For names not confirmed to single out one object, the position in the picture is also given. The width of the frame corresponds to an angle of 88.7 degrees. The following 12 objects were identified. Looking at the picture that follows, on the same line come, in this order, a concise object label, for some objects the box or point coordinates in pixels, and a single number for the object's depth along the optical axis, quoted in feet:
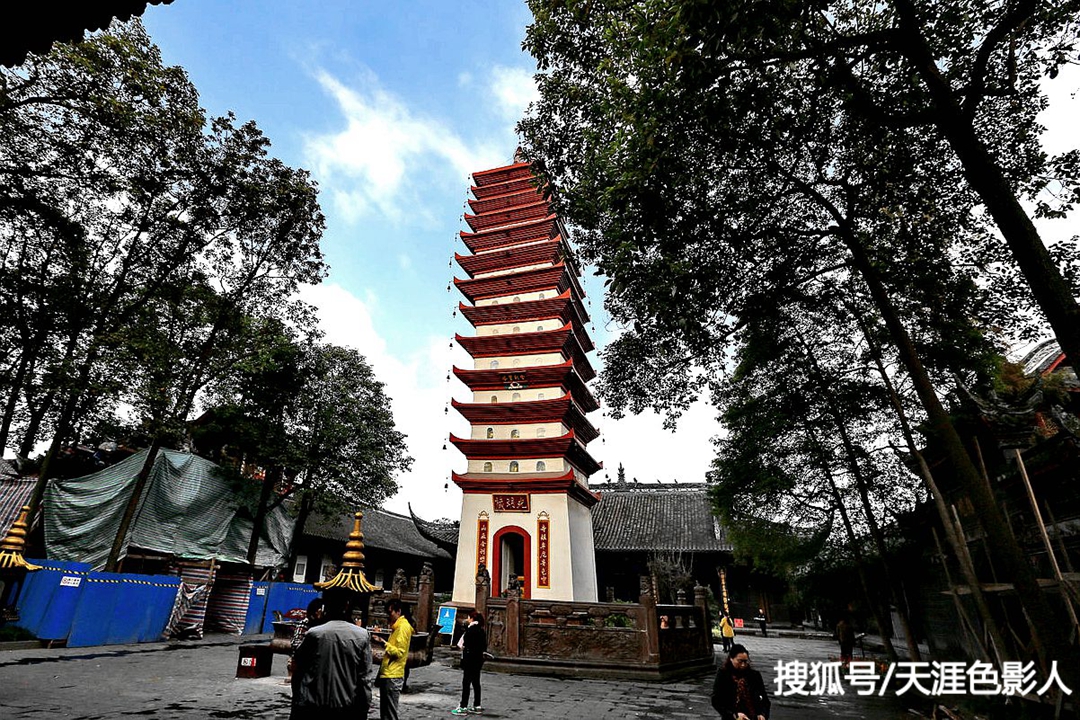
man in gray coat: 12.69
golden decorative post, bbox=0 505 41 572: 39.09
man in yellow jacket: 19.65
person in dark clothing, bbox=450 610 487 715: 25.84
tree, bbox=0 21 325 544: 33.99
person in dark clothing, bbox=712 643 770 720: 15.42
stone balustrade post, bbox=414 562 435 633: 51.57
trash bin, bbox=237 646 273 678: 29.43
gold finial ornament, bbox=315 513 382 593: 28.94
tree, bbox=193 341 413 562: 63.77
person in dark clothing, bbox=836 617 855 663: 45.37
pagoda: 64.95
